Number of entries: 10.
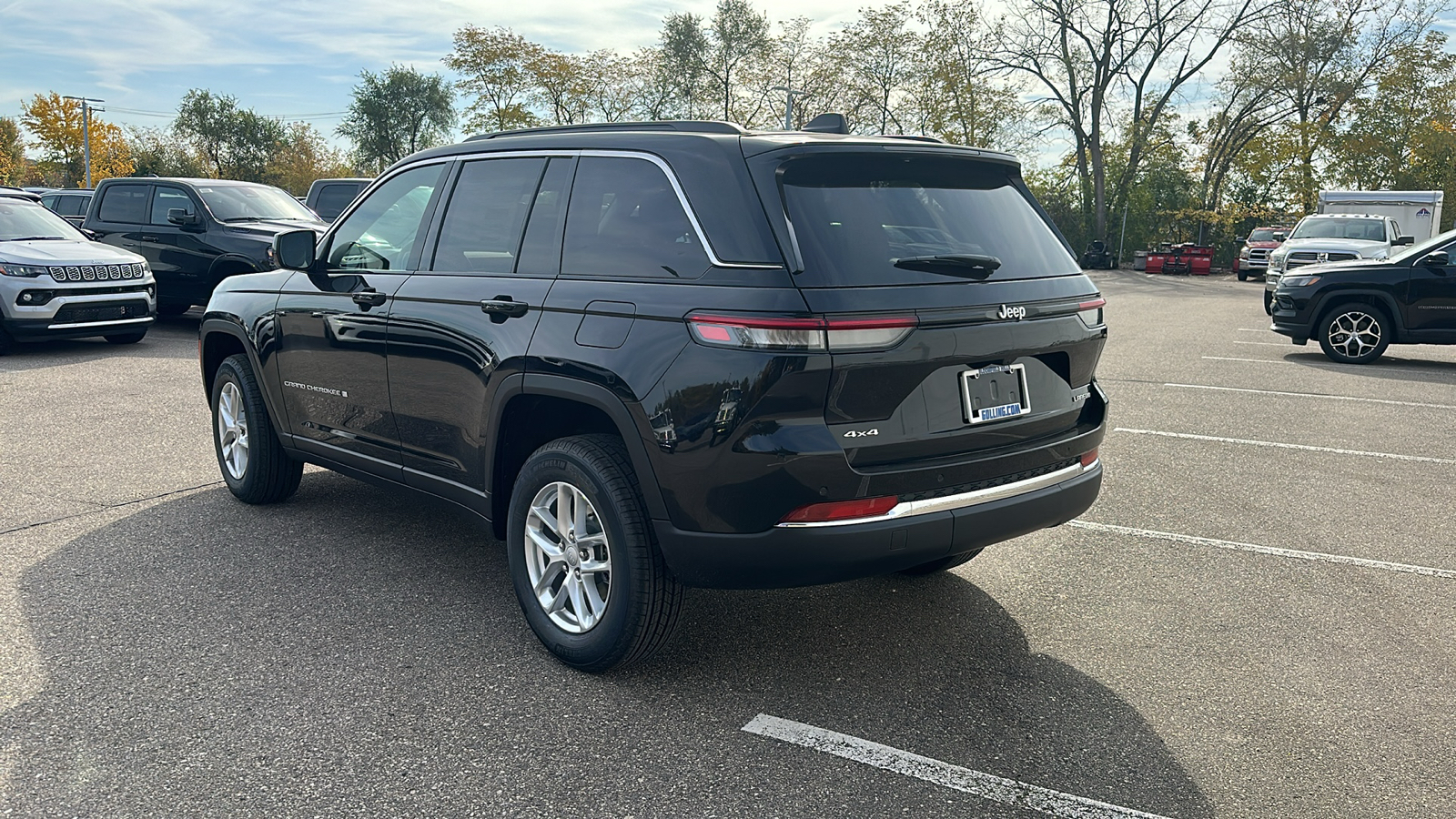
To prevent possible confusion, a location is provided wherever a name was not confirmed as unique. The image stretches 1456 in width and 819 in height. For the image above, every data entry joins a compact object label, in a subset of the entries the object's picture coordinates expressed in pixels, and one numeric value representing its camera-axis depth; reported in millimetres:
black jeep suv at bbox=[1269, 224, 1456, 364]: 12062
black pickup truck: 13484
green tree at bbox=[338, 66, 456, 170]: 62531
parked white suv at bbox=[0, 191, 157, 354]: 11594
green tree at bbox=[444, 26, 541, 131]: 55500
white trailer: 27359
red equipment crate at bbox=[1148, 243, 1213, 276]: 42125
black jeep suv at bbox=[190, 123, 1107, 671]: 3213
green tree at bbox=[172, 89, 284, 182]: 69750
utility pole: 60847
